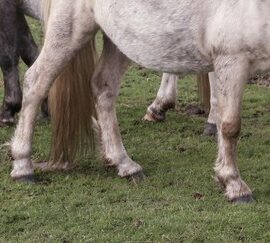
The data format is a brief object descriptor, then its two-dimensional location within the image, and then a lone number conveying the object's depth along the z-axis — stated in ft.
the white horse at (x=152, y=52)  26.54
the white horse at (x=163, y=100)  42.15
